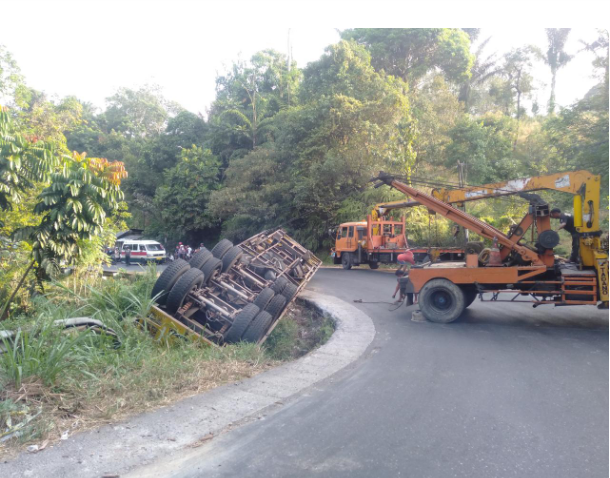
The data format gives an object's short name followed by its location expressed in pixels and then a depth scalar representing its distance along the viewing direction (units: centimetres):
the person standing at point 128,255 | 2895
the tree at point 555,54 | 3564
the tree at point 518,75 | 3744
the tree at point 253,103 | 3703
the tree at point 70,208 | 820
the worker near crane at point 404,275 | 1112
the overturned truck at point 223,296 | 812
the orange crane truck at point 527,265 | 910
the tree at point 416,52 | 3194
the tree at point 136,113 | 5534
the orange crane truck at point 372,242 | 2255
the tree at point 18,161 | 763
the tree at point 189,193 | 3597
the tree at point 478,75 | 3834
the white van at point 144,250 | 2888
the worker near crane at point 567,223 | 959
